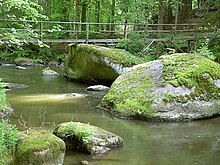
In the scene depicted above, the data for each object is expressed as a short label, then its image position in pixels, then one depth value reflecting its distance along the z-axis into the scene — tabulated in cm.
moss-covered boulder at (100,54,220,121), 884
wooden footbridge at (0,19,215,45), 1789
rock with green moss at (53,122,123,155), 614
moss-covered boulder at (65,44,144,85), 1355
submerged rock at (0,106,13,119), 835
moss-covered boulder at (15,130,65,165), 469
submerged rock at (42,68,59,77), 1656
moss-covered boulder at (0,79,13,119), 809
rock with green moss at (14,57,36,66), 2137
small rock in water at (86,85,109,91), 1274
